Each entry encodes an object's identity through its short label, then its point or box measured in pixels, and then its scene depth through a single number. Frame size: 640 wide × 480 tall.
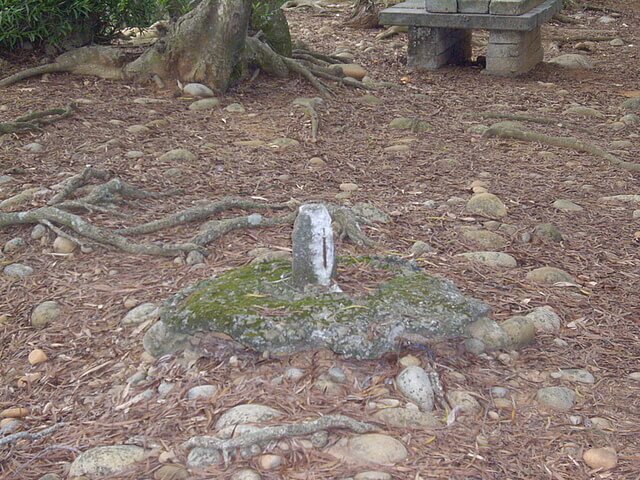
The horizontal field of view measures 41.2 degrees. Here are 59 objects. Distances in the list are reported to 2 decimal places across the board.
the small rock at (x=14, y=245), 4.11
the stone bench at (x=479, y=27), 7.84
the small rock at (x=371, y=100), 6.94
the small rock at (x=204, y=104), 6.44
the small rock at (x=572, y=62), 8.62
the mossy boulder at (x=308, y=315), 2.98
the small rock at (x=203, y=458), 2.57
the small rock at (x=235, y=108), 6.46
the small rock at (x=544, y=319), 3.38
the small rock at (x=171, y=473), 2.52
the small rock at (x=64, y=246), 4.08
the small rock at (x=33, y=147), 5.42
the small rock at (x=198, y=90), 6.66
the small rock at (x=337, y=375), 2.92
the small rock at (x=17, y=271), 3.88
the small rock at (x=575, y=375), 3.04
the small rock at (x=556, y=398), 2.88
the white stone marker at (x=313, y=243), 3.15
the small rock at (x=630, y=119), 6.61
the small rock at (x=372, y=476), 2.50
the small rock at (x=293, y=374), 2.92
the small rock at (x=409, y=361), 2.98
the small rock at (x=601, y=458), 2.60
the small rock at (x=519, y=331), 3.23
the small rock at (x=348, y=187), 4.99
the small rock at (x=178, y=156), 5.40
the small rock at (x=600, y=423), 2.79
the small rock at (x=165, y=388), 2.92
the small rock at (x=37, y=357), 3.24
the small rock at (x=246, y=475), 2.50
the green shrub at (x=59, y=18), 6.64
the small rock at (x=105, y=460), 2.57
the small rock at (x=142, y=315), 3.39
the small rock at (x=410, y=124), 6.29
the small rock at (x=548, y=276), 3.79
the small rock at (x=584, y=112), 6.82
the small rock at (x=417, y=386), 2.83
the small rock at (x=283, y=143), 5.74
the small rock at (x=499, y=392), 2.92
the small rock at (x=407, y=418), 2.74
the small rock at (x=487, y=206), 4.60
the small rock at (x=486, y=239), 4.16
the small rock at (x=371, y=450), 2.58
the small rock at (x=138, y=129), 5.86
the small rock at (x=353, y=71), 7.75
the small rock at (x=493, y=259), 3.92
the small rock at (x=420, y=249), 3.98
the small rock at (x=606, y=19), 11.47
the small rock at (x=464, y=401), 2.83
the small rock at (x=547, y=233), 4.26
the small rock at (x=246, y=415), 2.72
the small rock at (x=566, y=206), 4.74
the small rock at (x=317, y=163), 5.43
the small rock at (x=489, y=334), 3.19
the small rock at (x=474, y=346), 3.14
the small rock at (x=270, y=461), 2.55
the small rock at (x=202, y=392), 2.87
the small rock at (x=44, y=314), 3.50
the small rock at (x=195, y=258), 3.89
